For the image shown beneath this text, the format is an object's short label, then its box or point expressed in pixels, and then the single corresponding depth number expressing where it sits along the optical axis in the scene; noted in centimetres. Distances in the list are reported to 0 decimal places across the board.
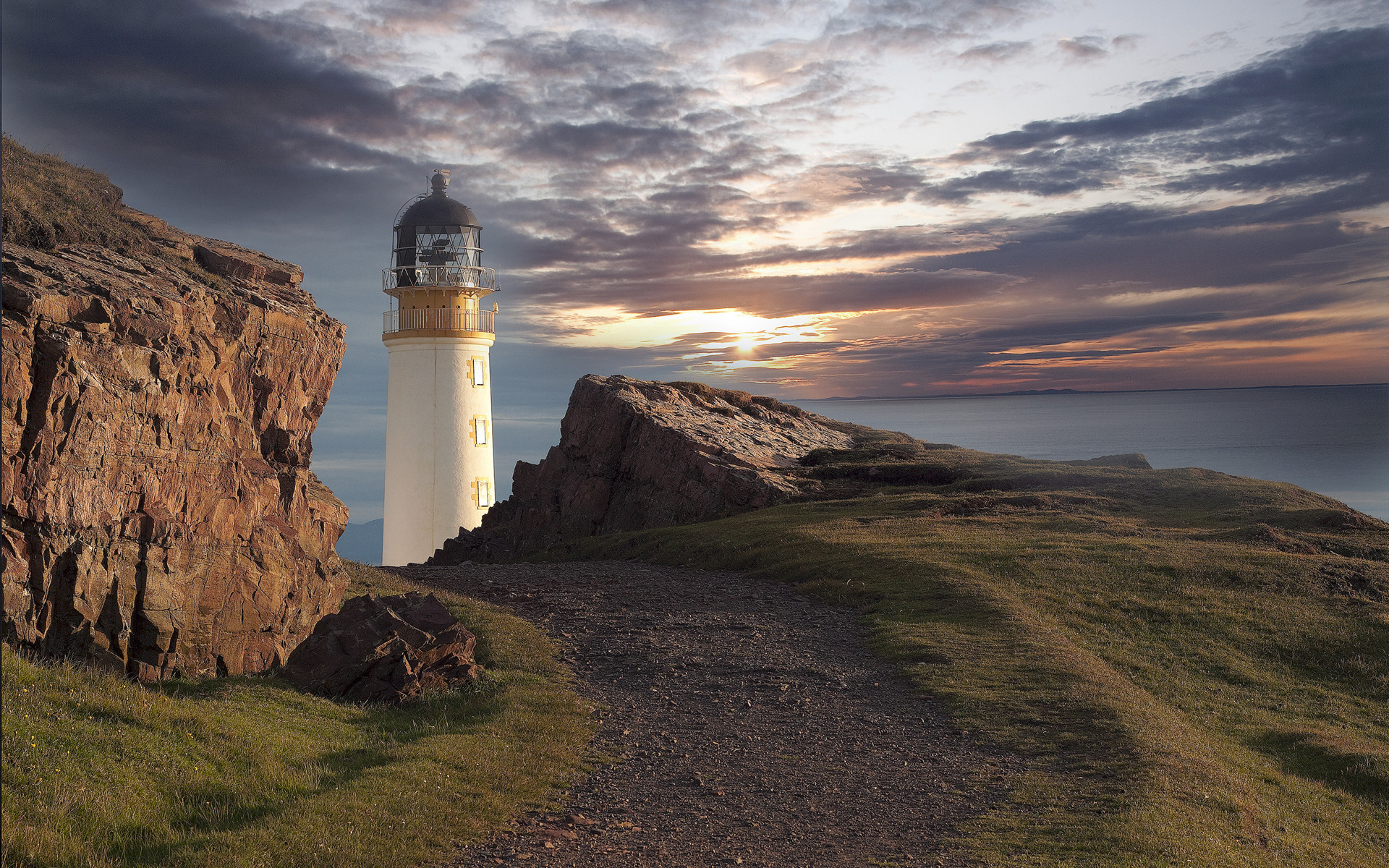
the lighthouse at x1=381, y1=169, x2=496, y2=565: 4334
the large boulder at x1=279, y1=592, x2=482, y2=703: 1644
